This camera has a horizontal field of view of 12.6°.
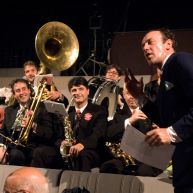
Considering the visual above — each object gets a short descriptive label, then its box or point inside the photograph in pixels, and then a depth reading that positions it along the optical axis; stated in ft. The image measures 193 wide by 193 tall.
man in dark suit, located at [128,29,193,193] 14.21
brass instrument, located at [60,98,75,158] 28.03
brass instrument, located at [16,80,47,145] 30.27
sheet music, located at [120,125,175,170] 15.58
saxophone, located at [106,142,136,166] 27.69
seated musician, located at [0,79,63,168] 28.66
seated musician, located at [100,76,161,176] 25.28
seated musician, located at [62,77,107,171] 27.21
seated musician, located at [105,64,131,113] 35.84
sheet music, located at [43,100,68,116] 27.19
